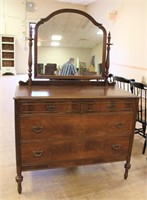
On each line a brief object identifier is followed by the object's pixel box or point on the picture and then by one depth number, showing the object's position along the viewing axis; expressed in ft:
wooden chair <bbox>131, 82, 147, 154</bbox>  8.54
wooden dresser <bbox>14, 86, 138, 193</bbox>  5.73
